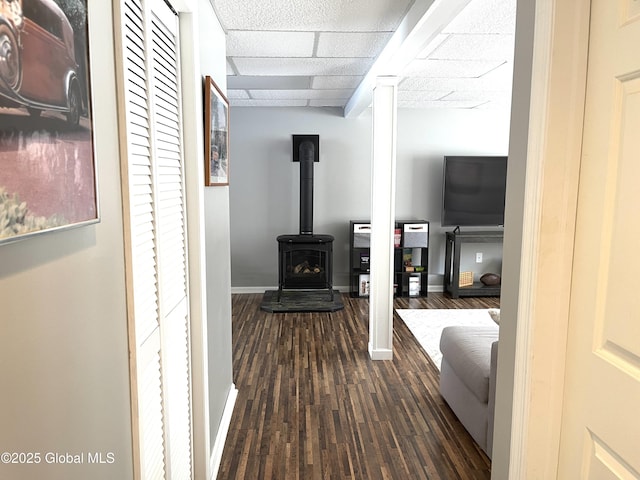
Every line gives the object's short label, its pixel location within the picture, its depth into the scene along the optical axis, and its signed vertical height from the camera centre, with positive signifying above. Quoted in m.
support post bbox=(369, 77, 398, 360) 3.74 -0.24
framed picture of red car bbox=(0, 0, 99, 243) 0.60 +0.10
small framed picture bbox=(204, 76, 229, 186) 2.15 +0.26
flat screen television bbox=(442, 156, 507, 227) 5.95 +0.09
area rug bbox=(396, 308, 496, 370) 4.41 -1.41
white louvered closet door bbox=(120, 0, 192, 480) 1.20 -0.18
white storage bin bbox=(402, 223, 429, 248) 5.88 -0.56
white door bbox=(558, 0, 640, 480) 1.01 -0.18
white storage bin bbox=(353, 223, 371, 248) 5.88 -0.59
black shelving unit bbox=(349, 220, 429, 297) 5.88 -0.89
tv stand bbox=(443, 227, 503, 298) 5.87 -0.92
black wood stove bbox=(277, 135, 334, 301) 5.58 -0.73
